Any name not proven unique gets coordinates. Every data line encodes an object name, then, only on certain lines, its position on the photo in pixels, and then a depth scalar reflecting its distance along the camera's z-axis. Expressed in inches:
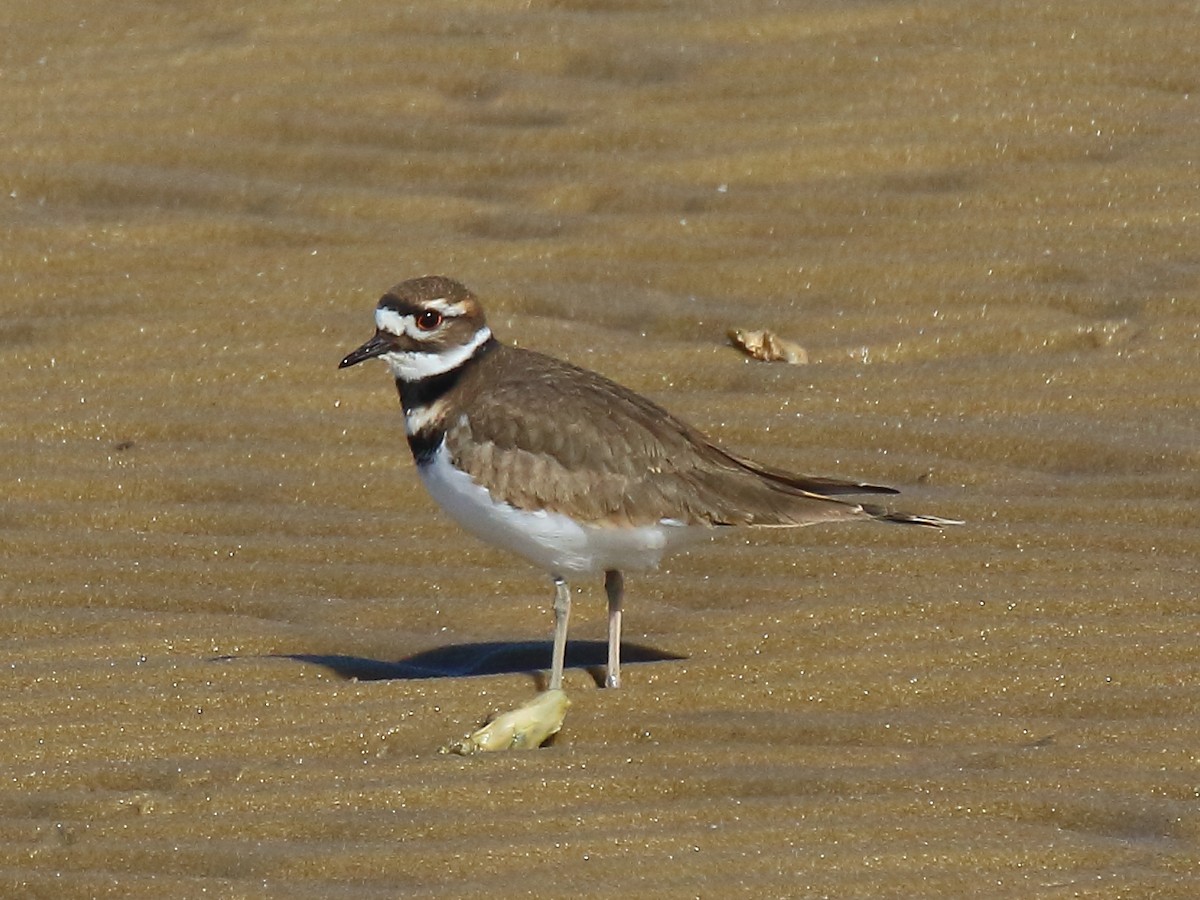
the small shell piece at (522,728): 370.9
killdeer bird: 415.5
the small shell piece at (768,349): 553.9
